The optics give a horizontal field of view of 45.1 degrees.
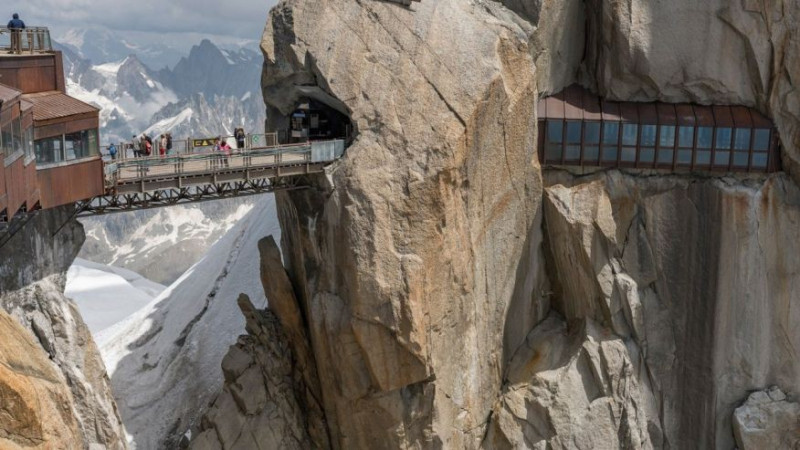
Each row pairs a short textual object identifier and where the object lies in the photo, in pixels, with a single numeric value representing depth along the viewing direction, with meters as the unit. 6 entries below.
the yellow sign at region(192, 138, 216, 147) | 44.76
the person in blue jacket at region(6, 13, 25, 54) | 39.50
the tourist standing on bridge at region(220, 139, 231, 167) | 42.41
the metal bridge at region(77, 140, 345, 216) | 40.03
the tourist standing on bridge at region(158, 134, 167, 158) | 43.27
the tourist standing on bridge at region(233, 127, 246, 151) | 45.83
